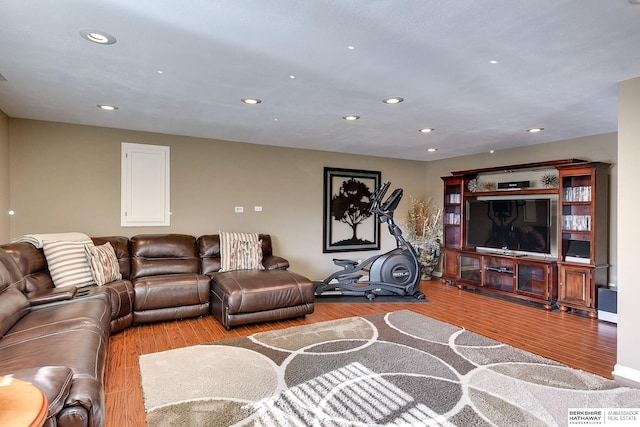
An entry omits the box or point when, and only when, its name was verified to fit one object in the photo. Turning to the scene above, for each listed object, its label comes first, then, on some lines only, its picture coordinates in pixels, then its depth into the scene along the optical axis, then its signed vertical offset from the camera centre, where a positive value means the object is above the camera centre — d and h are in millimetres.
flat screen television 5258 -131
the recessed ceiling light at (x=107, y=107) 3629 +1096
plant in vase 6750 -292
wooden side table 952 -540
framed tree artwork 6336 +67
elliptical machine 5379 -864
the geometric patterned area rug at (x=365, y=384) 2234 -1230
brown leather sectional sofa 1666 -761
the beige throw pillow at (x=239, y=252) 4789 -508
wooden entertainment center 4633 -229
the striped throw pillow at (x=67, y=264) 3629 -513
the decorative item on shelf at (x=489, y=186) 6121 +515
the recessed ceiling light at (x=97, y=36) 2121 +1070
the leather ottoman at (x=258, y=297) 3883 -914
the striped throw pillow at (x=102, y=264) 3824 -541
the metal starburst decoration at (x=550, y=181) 5238 +522
